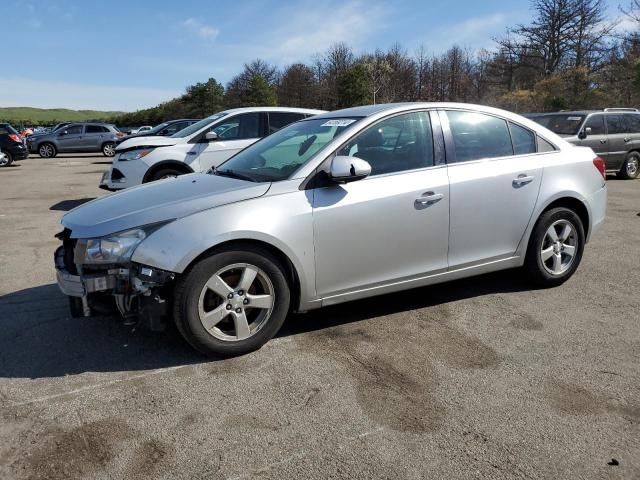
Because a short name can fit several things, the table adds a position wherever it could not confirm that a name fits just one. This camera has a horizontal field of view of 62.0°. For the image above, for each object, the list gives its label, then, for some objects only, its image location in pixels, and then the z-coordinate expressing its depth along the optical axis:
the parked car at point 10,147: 20.22
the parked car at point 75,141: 26.47
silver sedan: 3.36
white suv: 8.99
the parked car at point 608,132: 13.09
